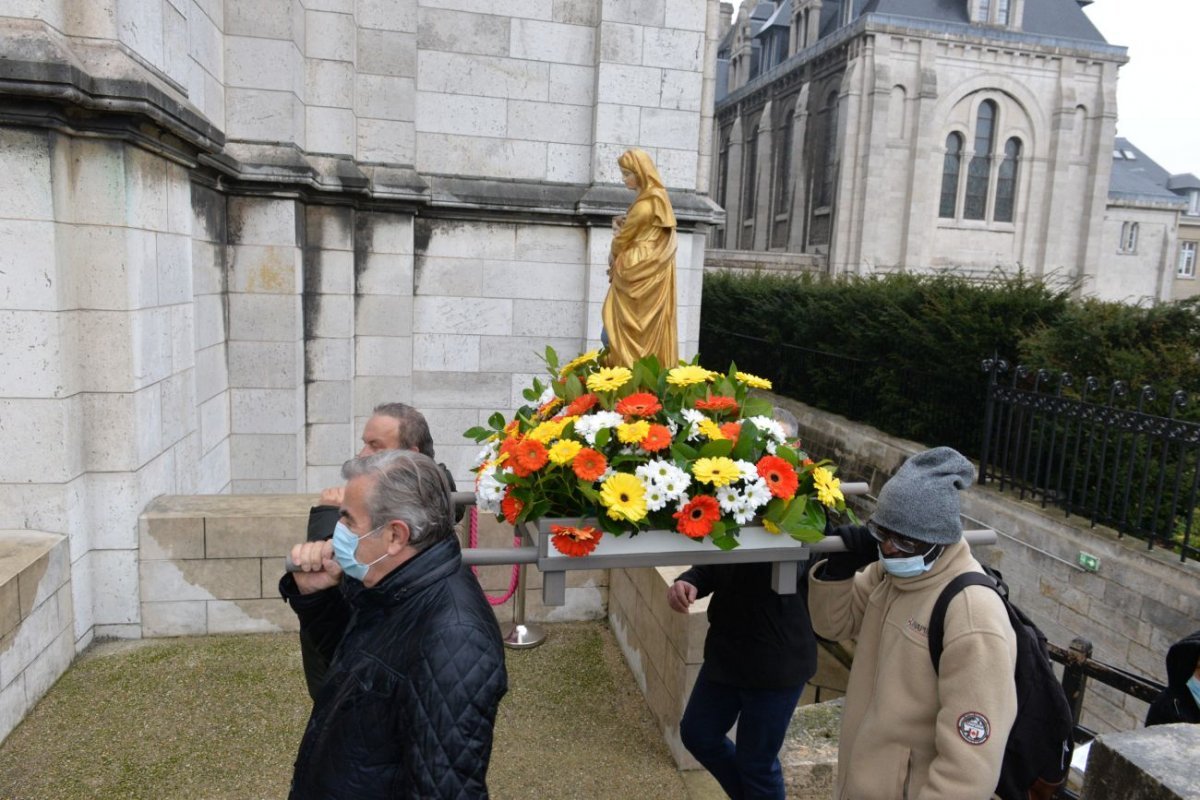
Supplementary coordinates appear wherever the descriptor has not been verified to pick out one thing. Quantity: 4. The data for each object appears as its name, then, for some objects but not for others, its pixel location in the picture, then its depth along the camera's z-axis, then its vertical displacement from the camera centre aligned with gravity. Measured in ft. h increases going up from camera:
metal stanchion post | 16.94 -7.08
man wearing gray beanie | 7.08 -3.23
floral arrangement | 7.88 -1.78
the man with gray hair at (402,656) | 6.51 -3.02
